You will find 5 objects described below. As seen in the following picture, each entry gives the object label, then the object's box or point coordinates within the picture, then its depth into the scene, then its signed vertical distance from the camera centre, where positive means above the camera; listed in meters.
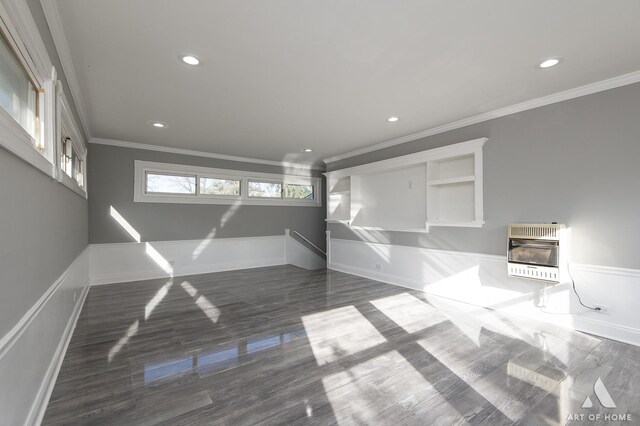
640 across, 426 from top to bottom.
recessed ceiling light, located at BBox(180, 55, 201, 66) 2.61 +1.33
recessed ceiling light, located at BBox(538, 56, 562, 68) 2.66 +1.36
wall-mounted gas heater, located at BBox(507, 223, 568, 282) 3.22 -0.44
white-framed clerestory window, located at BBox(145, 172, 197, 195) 5.84 +0.54
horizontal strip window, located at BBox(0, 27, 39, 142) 1.53 +0.70
